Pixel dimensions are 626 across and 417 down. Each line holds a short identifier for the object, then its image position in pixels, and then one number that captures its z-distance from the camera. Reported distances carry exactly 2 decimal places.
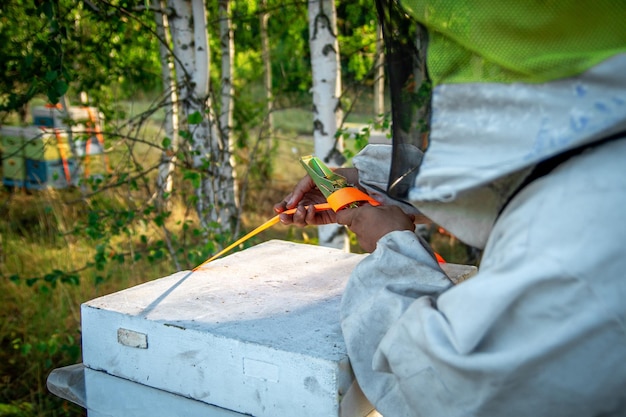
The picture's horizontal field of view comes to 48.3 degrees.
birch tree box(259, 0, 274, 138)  6.21
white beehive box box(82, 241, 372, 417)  1.19
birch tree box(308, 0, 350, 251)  3.22
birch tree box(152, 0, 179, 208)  3.56
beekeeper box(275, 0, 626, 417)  0.90
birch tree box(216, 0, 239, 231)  3.67
